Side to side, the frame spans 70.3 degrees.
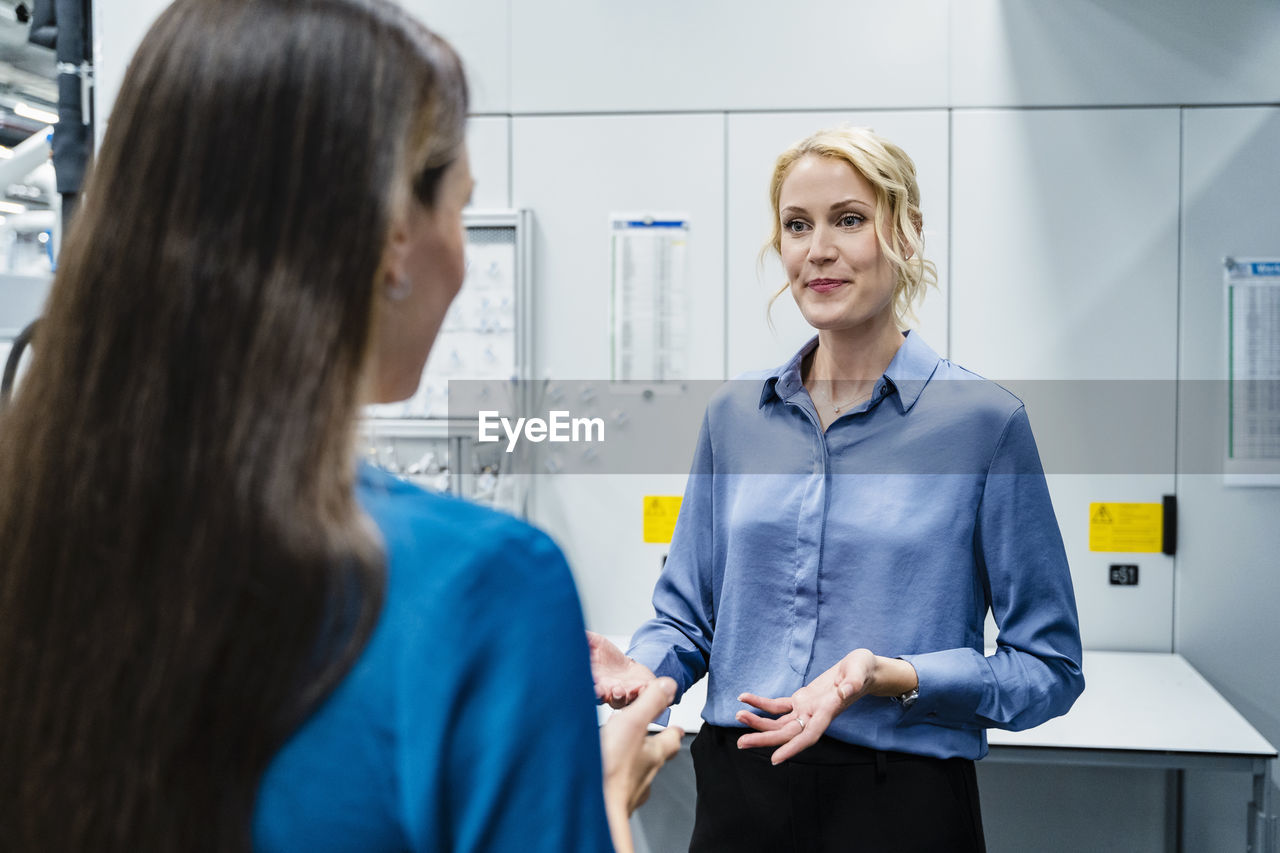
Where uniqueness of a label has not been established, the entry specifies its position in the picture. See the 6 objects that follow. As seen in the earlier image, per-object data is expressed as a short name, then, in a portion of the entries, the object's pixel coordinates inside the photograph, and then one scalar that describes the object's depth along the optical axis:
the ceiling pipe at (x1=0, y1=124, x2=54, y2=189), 1.87
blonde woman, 1.18
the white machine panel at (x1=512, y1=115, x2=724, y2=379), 2.45
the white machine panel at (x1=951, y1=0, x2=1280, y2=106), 2.31
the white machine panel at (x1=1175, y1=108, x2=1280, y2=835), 2.32
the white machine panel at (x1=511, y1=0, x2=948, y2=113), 2.37
